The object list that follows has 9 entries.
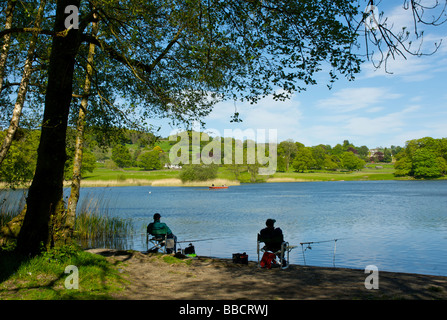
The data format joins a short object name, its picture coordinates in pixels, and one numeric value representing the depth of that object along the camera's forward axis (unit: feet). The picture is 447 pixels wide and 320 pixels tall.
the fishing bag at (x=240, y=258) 32.94
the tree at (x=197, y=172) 260.01
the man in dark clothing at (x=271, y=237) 31.35
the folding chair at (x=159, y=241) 38.24
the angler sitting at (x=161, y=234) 37.24
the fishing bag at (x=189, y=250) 37.01
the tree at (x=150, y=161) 285.27
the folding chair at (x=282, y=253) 30.67
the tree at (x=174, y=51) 24.67
